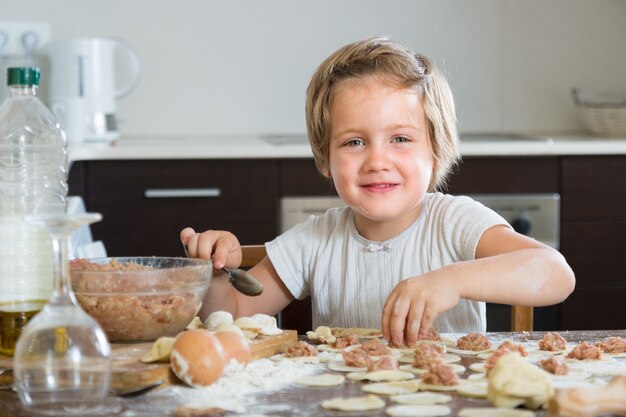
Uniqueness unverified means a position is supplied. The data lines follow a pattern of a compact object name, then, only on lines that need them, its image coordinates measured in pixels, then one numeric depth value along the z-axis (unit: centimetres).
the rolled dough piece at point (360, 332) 121
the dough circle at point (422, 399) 90
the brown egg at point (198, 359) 95
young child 146
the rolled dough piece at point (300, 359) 107
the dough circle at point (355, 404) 88
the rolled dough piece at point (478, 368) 102
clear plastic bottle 108
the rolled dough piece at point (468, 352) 110
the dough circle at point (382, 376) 98
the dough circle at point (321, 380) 97
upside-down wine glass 84
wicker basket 312
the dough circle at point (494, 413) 85
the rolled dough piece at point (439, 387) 94
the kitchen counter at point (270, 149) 279
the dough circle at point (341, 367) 102
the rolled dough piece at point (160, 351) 100
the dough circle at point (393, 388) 93
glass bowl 108
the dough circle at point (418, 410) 86
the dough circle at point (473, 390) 92
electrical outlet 321
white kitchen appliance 303
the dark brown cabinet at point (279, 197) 283
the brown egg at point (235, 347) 99
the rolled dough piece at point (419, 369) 100
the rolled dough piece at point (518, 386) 87
